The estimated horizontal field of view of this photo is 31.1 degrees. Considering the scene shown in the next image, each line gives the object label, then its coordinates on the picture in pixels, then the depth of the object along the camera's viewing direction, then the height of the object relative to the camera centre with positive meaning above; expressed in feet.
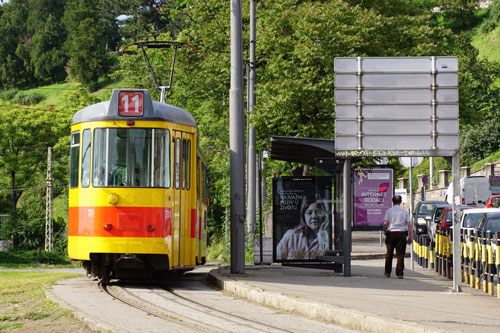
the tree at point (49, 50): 508.94 +96.85
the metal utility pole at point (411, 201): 74.46 +1.38
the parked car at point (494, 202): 140.01 +2.26
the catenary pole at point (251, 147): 94.94 +7.93
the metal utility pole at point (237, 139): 59.72 +5.23
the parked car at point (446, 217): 95.04 -0.07
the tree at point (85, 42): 469.98 +93.56
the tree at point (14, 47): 516.73 +100.74
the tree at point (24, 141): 232.53 +20.43
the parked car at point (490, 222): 69.25 -0.46
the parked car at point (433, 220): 102.06 -0.41
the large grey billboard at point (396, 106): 52.60 +6.55
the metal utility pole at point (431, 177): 200.03 +8.79
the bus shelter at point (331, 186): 58.03 +2.17
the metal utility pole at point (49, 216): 194.59 +0.56
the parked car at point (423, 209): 125.50 +1.09
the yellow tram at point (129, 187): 52.19 +1.82
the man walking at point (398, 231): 60.75 -0.97
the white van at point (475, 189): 168.04 +5.09
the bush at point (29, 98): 450.71 +62.75
